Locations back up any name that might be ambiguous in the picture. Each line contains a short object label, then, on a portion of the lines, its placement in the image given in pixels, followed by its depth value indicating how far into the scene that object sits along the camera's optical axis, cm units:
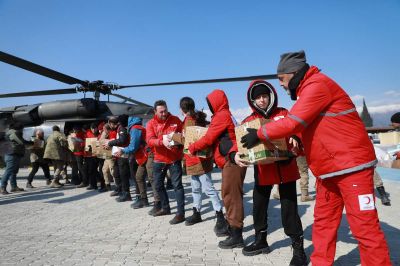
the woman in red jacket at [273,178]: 342
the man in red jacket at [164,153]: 562
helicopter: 1162
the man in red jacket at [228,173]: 400
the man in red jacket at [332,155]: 238
